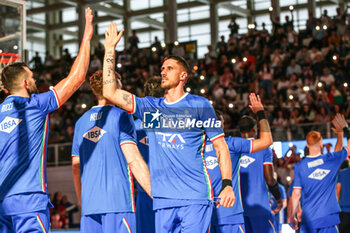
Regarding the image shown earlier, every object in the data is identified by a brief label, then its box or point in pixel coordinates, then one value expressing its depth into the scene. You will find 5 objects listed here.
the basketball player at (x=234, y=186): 6.23
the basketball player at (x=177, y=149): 4.63
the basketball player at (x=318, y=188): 7.18
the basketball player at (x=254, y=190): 7.05
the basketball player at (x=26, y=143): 4.55
